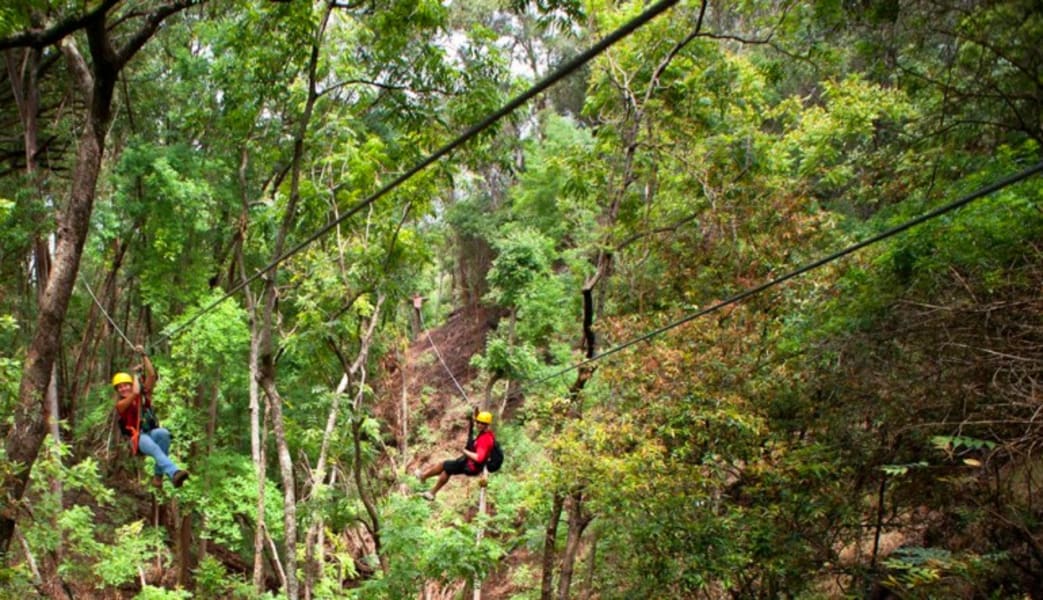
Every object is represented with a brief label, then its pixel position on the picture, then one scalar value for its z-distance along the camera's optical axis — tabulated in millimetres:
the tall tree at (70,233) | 4723
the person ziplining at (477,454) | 7062
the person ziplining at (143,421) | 5445
